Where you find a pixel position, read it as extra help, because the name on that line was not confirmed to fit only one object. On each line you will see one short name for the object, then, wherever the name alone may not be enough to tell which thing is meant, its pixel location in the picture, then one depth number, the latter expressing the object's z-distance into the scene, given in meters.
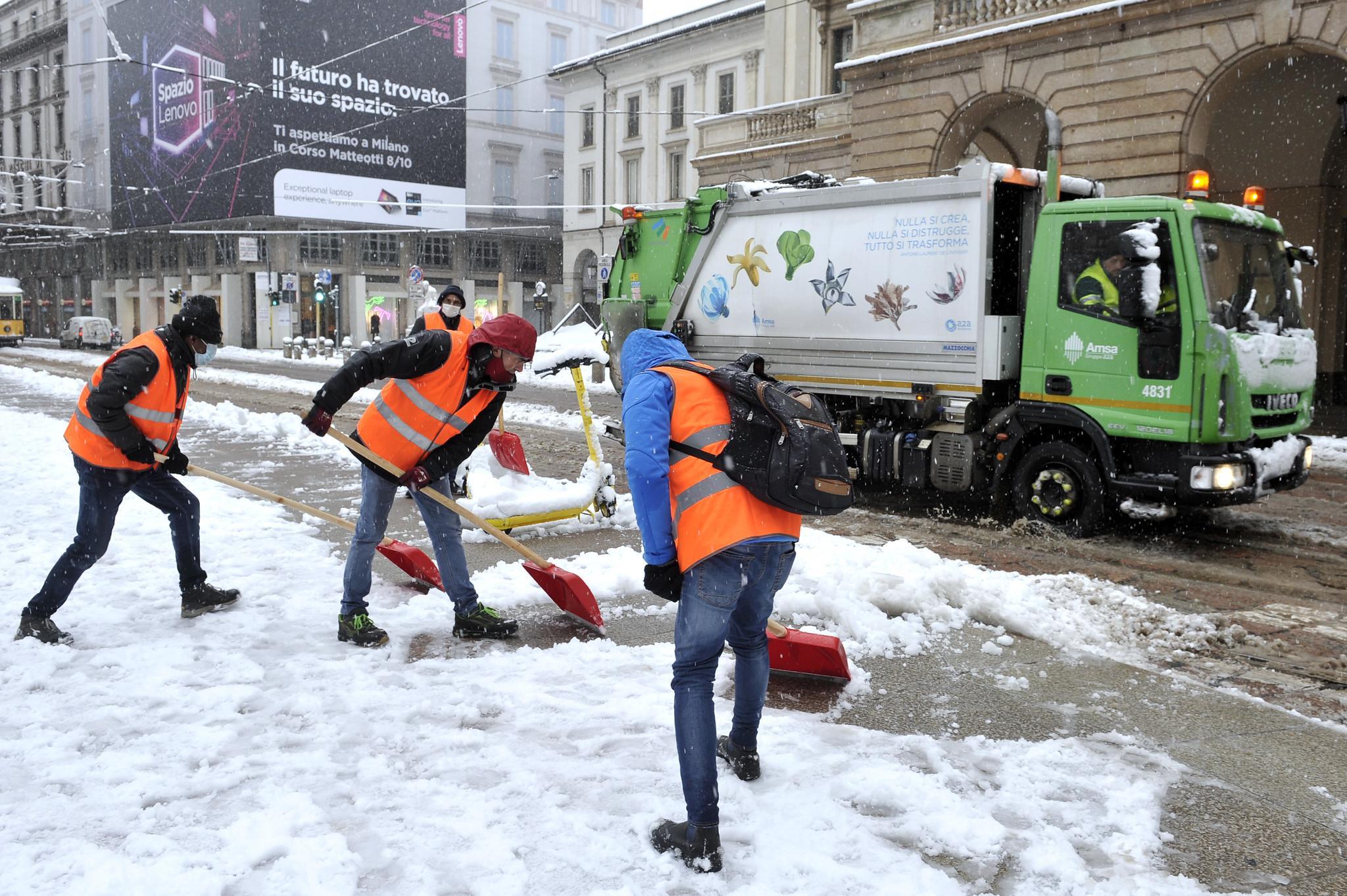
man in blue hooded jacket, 3.24
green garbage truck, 7.76
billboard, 45.03
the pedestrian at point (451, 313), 6.73
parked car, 45.34
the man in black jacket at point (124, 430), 5.32
